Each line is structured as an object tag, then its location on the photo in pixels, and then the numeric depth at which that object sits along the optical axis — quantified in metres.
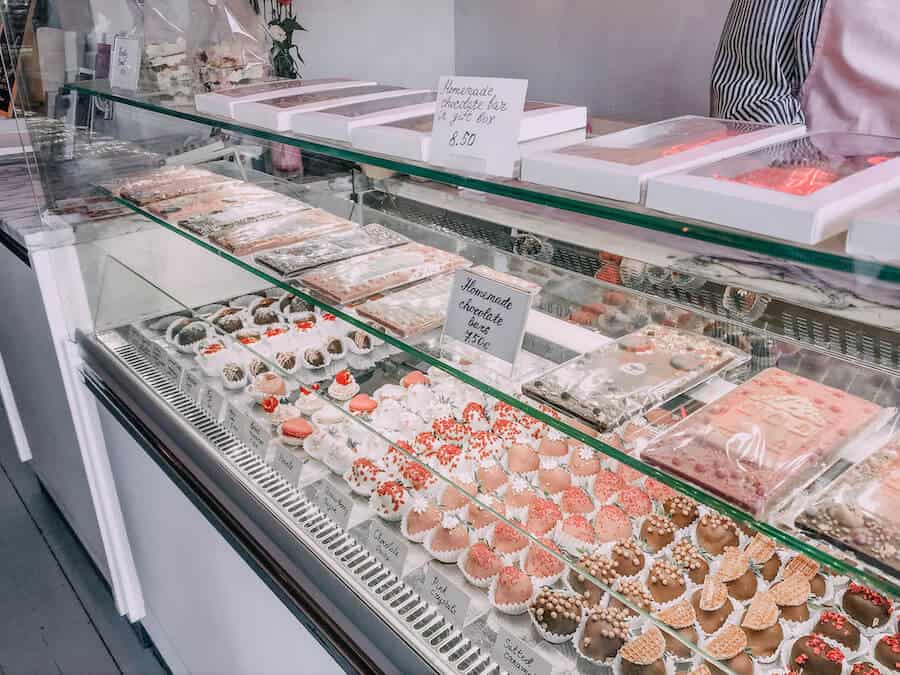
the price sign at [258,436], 1.72
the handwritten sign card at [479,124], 1.04
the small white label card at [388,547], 1.36
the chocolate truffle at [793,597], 1.19
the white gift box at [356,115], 1.33
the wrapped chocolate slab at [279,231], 1.74
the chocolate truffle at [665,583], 1.24
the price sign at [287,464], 1.62
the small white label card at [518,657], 1.15
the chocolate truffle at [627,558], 1.28
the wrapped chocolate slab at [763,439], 0.87
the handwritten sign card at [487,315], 1.13
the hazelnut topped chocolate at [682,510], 1.37
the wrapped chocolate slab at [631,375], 1.06
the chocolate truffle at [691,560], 1.27
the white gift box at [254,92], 1.62
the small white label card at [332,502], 1.50
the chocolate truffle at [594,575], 1.23
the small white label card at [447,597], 1.26
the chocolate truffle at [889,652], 1.09
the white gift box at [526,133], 1.16
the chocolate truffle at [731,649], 1.12
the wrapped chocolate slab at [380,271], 1.51
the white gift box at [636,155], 0.90
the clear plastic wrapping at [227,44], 2.13
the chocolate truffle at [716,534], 1.32
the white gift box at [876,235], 0.70
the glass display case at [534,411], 0.95
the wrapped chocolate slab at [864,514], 0.77
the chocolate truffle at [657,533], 1.33
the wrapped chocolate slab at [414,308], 1.36
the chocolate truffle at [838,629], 1.13
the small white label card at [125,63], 2.06
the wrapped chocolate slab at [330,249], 1.63
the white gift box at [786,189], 0.75
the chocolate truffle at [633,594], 1.20
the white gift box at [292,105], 1.46
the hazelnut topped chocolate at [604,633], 1.17
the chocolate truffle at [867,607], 1.16
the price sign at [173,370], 2.01
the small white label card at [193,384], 1.94
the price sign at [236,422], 1.78
